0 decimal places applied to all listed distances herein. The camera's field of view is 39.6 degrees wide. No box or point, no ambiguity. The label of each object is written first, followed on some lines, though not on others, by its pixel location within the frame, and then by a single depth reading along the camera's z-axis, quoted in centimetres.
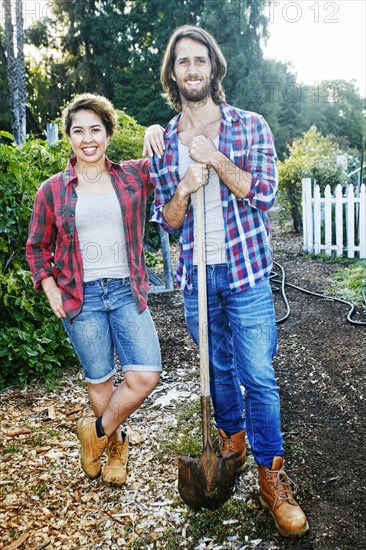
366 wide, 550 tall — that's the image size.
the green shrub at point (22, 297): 388
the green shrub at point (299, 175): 1021
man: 223
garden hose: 516
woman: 246
